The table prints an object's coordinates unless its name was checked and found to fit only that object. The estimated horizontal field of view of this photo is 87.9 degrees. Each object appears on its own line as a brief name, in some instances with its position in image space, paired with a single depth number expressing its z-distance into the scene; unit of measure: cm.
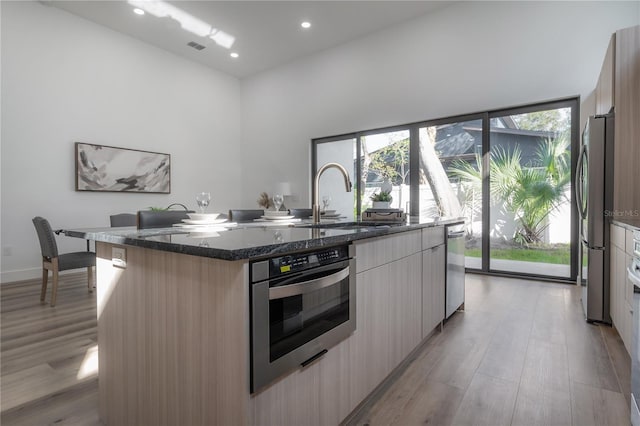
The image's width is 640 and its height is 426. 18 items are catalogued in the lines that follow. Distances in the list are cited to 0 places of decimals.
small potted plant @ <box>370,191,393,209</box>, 242
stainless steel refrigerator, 251
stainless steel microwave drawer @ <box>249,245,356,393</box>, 93
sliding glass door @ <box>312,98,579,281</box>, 392
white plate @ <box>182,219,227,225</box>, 190
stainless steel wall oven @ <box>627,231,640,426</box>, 129
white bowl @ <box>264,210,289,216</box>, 247
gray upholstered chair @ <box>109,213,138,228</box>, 379
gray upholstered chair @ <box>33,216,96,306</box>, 321
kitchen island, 93
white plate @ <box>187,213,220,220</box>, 194
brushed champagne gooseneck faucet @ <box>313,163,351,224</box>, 207
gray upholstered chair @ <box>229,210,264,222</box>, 322
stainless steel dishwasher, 254
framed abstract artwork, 474
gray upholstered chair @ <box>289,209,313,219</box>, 414
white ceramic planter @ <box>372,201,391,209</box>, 241
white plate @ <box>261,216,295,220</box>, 233
